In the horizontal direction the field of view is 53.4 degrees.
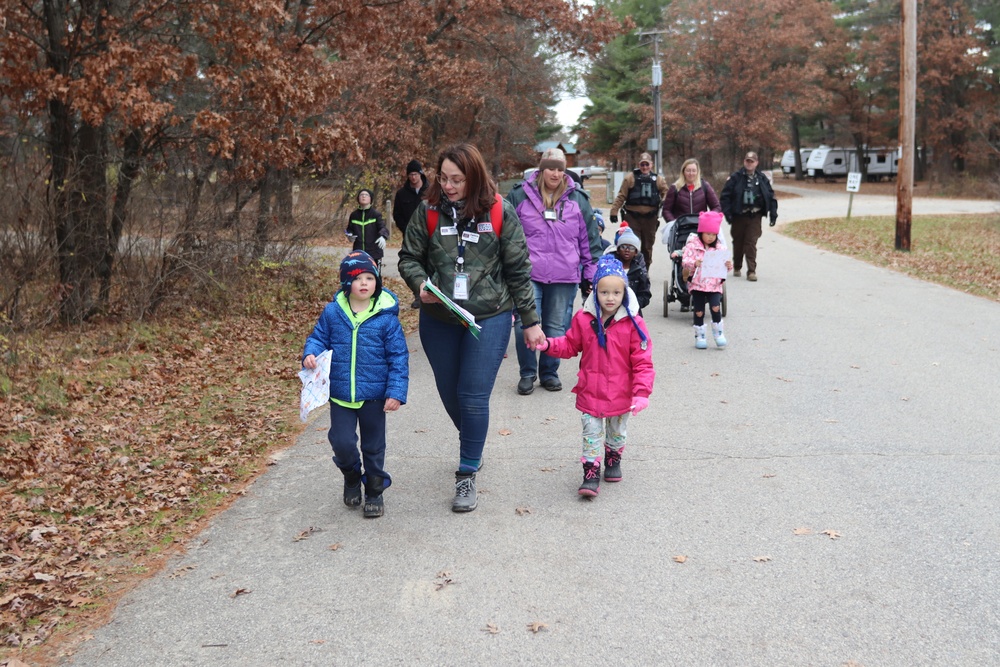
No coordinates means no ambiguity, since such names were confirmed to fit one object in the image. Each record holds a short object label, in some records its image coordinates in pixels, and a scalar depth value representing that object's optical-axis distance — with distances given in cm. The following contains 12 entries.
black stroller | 1229
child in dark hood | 1408
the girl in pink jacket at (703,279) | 1046
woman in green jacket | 535
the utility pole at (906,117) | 1983
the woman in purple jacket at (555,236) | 845
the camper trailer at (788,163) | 7775
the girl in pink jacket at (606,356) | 577
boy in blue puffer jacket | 529
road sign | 2920
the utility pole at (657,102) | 4300
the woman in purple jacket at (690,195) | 1266
